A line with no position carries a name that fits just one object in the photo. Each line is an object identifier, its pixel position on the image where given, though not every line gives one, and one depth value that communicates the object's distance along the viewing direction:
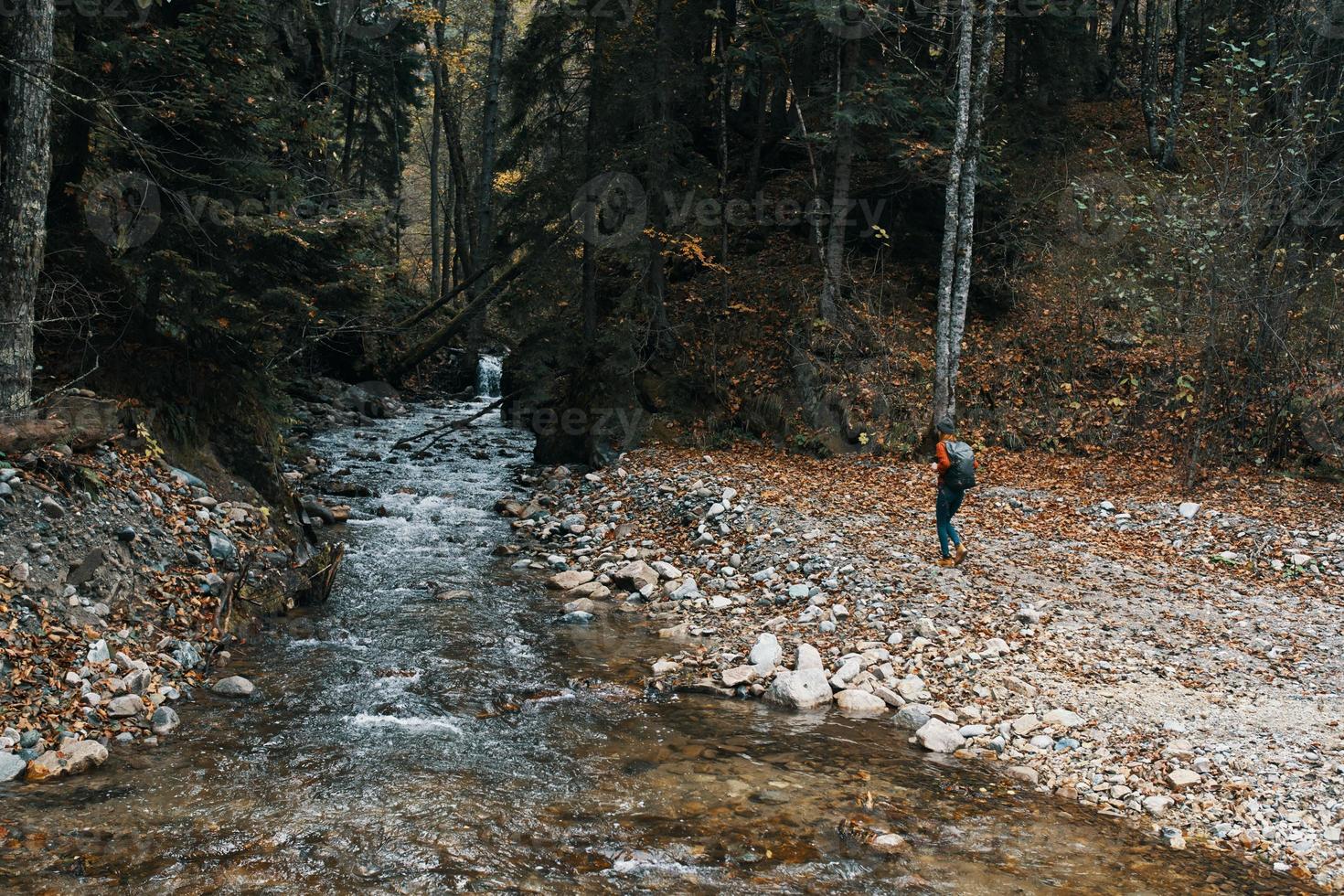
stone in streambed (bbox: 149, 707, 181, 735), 6.53
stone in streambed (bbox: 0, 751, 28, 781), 5.51
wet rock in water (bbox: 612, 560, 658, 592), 11.38
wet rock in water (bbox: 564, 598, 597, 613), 10.61
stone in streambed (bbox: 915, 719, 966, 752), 7.13
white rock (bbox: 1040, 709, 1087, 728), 7.17
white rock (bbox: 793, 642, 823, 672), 8.50
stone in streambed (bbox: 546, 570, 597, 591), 11.58
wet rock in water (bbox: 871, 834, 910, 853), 5.55
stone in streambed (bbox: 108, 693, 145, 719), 6.46
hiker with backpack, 10.31
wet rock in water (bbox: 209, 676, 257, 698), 7.40
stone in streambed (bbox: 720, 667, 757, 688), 8.33
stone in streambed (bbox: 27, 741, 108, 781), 5.64
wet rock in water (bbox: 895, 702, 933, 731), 7.53
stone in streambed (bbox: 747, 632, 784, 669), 8.65
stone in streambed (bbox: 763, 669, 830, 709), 7.97
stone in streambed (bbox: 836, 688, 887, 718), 7.88
